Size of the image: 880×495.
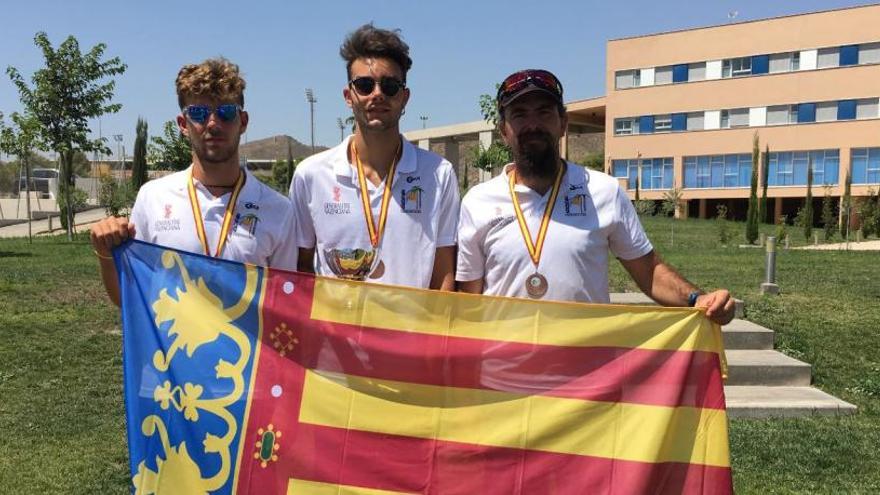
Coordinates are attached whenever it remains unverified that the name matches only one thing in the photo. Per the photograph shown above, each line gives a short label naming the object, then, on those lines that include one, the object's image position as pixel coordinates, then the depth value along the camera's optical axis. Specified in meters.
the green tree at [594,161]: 73.50
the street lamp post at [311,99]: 97.75
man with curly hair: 3.66
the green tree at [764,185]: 47.81
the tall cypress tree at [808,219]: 35.12
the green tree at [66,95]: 27.09
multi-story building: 50.69
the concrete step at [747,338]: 9.49
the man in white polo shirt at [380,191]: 3.79
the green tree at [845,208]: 36.09
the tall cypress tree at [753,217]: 33.28
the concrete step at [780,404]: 7.65
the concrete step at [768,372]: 8.55
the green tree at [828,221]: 34.63
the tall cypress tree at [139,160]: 43.67
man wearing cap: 3.76
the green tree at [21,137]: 26.23
